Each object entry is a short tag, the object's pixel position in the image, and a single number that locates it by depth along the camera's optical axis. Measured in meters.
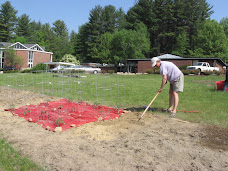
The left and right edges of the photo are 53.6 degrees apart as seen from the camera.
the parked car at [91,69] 30.36
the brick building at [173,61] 31.08
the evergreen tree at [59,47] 64.75
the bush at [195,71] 24.59
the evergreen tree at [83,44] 57.28
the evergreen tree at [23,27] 64.09
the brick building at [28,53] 45.69
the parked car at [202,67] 26.05
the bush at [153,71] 28.25
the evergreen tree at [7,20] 59.69
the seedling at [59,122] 5.04
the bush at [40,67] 29.03
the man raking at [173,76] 6.06
